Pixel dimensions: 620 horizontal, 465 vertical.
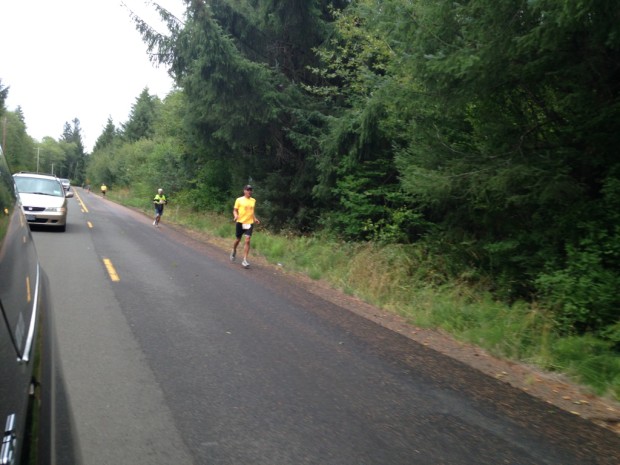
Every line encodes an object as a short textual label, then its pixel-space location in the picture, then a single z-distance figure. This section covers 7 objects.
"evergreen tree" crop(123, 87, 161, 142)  75.31
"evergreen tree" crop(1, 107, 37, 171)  63.05
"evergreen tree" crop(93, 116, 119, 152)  104.69
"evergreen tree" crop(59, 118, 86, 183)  141.50
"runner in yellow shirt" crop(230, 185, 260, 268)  12.22
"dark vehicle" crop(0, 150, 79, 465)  1.79
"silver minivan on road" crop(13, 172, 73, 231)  15.24
